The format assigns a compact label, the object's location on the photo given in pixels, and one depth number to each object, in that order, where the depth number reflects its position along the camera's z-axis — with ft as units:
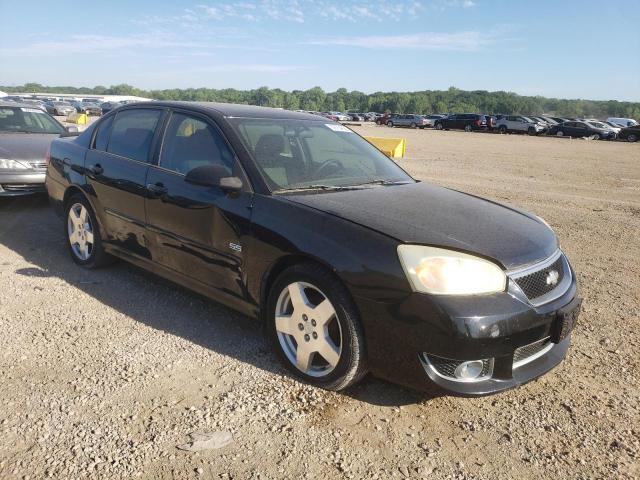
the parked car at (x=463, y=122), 148.77
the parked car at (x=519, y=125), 139.13
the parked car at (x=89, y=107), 183.21
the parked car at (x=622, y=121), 151.34
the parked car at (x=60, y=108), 172.86
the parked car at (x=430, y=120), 168.14
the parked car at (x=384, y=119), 183.54
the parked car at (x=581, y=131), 122.31
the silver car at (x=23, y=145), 22.44
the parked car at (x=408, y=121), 167.94
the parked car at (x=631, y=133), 116.88
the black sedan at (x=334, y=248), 8.44
